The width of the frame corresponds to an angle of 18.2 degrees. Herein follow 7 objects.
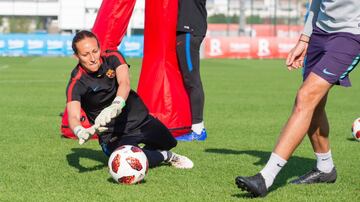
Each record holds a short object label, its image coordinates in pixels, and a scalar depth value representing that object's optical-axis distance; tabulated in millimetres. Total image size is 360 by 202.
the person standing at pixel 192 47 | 13798
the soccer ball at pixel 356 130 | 13372
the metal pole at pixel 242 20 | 69220
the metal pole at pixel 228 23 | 72852
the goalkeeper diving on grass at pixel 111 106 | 9264
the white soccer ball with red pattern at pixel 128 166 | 8931
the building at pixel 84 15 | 54825
